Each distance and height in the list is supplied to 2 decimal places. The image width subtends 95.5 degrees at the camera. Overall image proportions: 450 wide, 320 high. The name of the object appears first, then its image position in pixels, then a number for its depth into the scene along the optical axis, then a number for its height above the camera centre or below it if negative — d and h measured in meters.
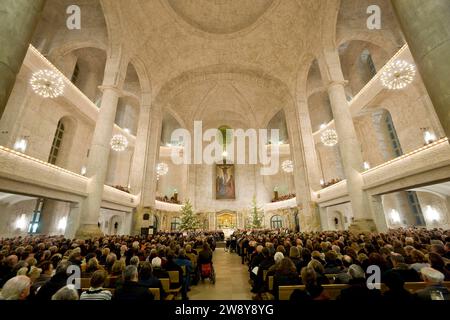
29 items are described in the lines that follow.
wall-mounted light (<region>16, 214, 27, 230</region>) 12.68 +0.66
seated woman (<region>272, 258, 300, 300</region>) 3.09 -0.71
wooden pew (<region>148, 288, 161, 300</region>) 2.75 -0.81
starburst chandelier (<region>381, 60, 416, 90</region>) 9.22 +6.62
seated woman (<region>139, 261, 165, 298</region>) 3.06 -0.70
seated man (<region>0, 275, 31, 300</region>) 2.04 -0.53
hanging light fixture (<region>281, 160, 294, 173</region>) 22.54 +6.40
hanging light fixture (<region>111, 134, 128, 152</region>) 14.95 +6.20
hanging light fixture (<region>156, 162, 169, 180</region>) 20.91 +6.02
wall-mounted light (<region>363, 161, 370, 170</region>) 17.85 +4.99
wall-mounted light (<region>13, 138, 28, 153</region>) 11.80 +4.92
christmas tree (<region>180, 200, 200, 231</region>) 18.58 +0.80
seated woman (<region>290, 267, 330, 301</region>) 2.31 -0.64
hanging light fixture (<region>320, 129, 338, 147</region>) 14.67 +6.09
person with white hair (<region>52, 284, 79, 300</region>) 1.91 -0.56
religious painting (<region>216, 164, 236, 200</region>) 27.61 +6.04
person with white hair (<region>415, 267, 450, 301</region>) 2.20 -0.70
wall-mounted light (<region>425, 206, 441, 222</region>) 12.77 +0.57
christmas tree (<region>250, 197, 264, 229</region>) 20.86 +0.64
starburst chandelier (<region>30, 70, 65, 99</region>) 9.56 +6.94
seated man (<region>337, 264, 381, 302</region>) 1.92 -0.63
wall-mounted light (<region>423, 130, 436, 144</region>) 11.95 +4.92
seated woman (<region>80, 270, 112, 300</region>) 2.29 -0.64
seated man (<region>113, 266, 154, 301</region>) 2.22 -0.65
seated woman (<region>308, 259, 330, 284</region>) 3.06 -0.66
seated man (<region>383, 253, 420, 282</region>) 3.06 -0.70
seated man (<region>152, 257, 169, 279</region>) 3.69 -0.74
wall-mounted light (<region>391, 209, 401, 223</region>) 15.43 +0.60
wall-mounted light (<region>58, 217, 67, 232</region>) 14.97 +0.57
